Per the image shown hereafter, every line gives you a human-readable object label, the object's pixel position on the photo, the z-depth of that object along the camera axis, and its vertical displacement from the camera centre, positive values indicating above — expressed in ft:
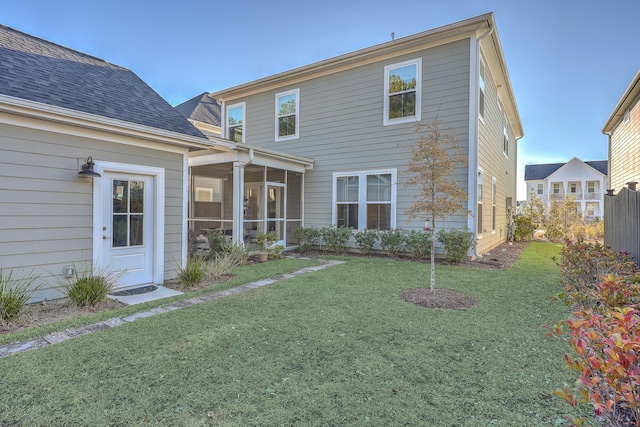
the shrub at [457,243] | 25.43 -2.26
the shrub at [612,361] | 4.76 -2.24
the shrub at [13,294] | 12.21 -3.42
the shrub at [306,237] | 32.89 -2.50
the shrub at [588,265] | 12.62 -2.16
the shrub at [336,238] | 31.12 -2.37
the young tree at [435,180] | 17.08 +1.87
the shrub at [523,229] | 47.24 -1.95
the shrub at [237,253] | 25.41 -3.26
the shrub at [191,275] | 18.69 -3.68
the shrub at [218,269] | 20.60 -3.71
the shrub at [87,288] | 14.38 -3.57
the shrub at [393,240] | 28.35 -2.30
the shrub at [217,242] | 27.07 -2.60
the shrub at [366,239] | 29.91 -2.35
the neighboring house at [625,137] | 31.14 +9.21
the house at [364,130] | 26.61 +8.26
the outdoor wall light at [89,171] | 15.56 +1.87
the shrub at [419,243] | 27.12 -2.46
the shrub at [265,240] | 28.45 -2.43
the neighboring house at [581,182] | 114.83 +12.63
